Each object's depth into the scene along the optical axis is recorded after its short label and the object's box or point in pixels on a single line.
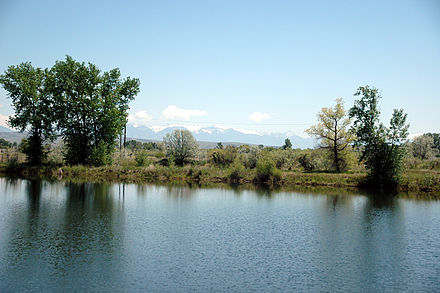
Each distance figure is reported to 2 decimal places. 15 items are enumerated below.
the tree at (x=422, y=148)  76.43
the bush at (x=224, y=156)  62.16
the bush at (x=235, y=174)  50.72
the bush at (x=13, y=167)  52.16
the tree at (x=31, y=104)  50.69
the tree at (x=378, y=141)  42.31
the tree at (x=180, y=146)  63.72
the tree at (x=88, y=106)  50.91
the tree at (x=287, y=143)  98.88
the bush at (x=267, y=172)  48.88
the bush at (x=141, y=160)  54.38
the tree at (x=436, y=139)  107.14
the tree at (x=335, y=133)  50.81
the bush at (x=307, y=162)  55.61
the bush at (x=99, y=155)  52.47
